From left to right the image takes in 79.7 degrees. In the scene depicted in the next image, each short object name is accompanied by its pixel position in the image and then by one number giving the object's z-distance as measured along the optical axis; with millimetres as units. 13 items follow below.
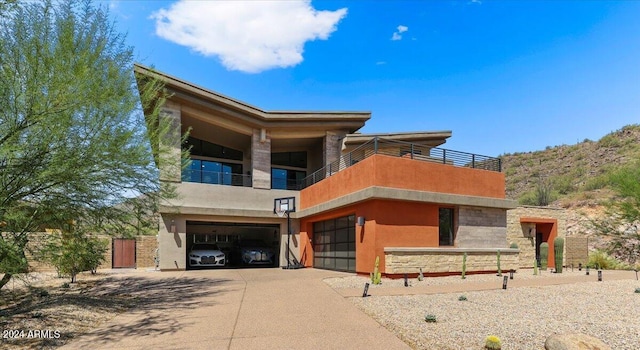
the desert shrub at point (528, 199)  37669
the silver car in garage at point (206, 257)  19578
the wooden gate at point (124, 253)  22391
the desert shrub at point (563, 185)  40469
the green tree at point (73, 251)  8758
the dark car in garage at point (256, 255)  21453
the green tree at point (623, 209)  15945
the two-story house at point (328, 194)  14492
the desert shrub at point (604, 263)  20422
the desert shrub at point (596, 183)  36188
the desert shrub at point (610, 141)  44906
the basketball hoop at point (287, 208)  20500
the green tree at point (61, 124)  7172
